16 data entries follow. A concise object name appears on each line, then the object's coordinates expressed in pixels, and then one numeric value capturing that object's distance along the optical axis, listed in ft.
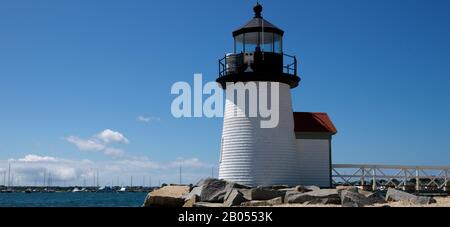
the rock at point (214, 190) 69.77
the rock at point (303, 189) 69.67
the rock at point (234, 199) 61.96
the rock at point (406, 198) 56.75
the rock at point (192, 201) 67.51
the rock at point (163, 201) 69.56
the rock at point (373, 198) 58.14
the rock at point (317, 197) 60.64
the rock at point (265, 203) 61.36
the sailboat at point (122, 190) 477.36
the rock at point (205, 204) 63.64
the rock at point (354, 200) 56.18
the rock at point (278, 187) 75.10
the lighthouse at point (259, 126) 78.79
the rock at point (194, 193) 71.33
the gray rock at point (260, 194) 65.62
